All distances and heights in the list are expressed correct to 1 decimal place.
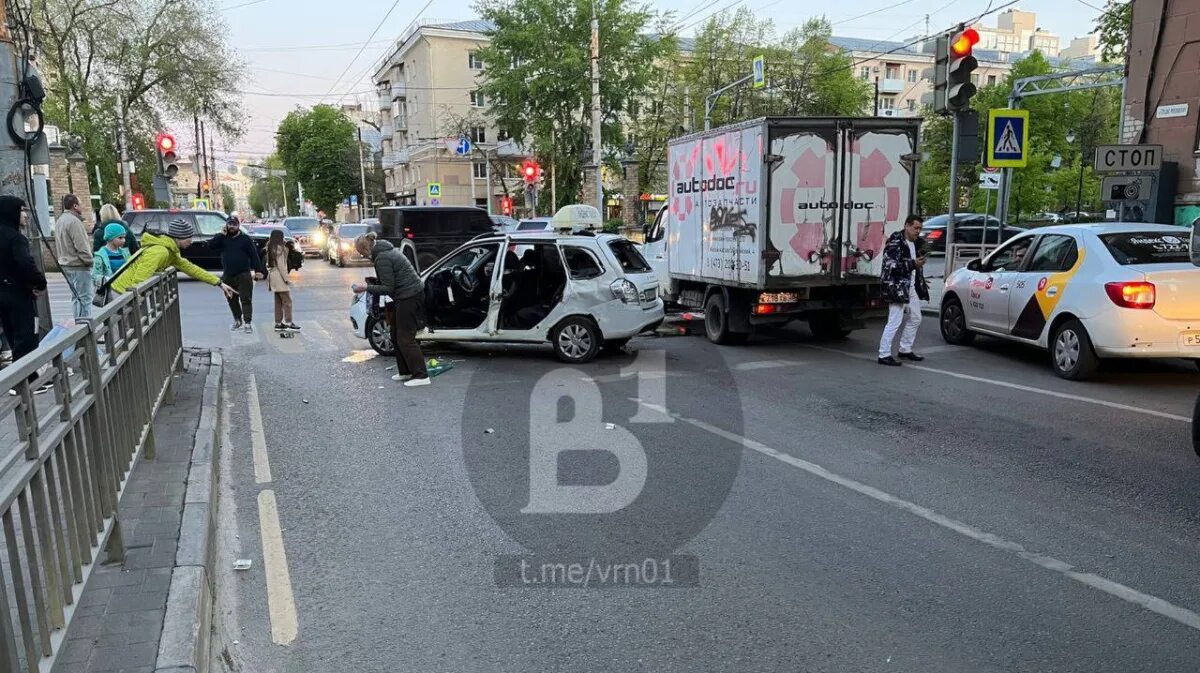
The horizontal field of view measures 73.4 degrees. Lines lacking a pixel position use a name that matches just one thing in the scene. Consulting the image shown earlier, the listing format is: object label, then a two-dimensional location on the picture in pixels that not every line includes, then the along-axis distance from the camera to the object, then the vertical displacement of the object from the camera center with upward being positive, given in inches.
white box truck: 408.5 -3.2
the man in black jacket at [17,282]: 297.9 -21.9
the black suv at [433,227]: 919.7 -14.0
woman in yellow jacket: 310.7 -16.3
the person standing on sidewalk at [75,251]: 400.5 -13.9
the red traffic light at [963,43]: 454.3 +89.4
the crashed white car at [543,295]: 395.2 -41.2
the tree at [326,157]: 3002.0 +222.8
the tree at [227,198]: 5851.9 +157.6
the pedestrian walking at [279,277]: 512.1 -37.0
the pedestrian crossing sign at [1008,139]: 505.0 +39.2
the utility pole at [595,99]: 973.2 +133.8
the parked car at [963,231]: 1138.2 -40.1
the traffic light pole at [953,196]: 489.4 +4.5
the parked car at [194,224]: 840.3 -4.1
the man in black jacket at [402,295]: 350.3 -34.6
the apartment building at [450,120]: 2342.5 +280.2
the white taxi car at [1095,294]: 311.9 -39.0
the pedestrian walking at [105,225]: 435.7 -3.8
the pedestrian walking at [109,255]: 389.4 -16.2
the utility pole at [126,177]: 1088.1 +65.6
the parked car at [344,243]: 1128.2 -37.8
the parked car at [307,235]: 1334.9 -28.3
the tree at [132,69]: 1371.8 +272.0
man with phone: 378.9 -38.4
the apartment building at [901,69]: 2923.2 +518.6
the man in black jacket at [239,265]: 499.5 -28.6
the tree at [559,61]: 1611.7 +304.0
